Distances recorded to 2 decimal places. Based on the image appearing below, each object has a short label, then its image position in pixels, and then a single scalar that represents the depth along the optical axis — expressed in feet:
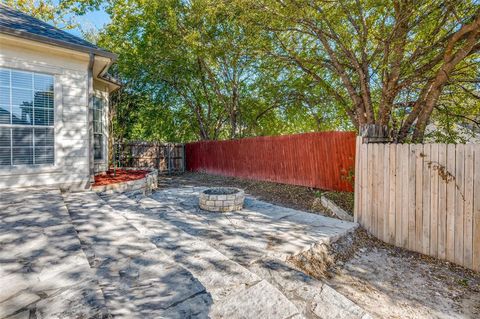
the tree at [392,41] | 14.60
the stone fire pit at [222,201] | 16.72
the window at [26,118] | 14.30
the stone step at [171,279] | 6.01
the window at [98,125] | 23.50
